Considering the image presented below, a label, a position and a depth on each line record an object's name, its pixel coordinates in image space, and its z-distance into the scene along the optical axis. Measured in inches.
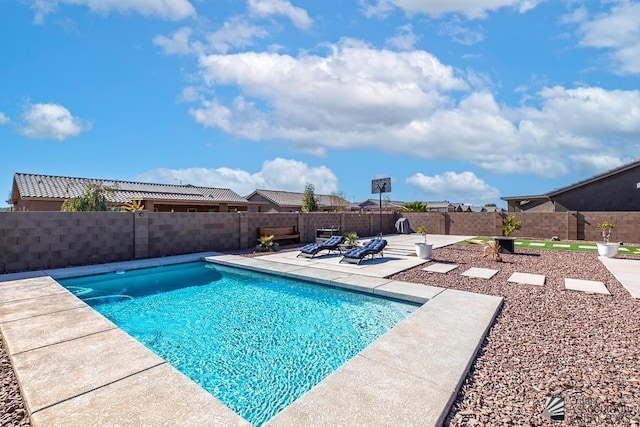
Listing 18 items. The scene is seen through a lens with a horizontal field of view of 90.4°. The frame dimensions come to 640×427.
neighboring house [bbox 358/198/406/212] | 2268.7
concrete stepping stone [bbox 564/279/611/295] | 242.4
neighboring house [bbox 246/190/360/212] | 1376.7
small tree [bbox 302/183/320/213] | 1275.8
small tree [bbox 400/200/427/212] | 1221.1
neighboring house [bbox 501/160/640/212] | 683.4
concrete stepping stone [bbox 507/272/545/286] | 271.6
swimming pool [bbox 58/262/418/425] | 136.5
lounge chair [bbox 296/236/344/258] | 412.8
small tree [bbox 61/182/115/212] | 557.9
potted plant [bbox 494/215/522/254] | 447.5
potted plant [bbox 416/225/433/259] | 399.9
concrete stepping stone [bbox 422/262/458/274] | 329.1
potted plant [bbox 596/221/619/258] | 409.7
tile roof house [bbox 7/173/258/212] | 720.3
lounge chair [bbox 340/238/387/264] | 366.6
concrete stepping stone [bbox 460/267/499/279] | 299.3
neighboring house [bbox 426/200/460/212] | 2250.9
